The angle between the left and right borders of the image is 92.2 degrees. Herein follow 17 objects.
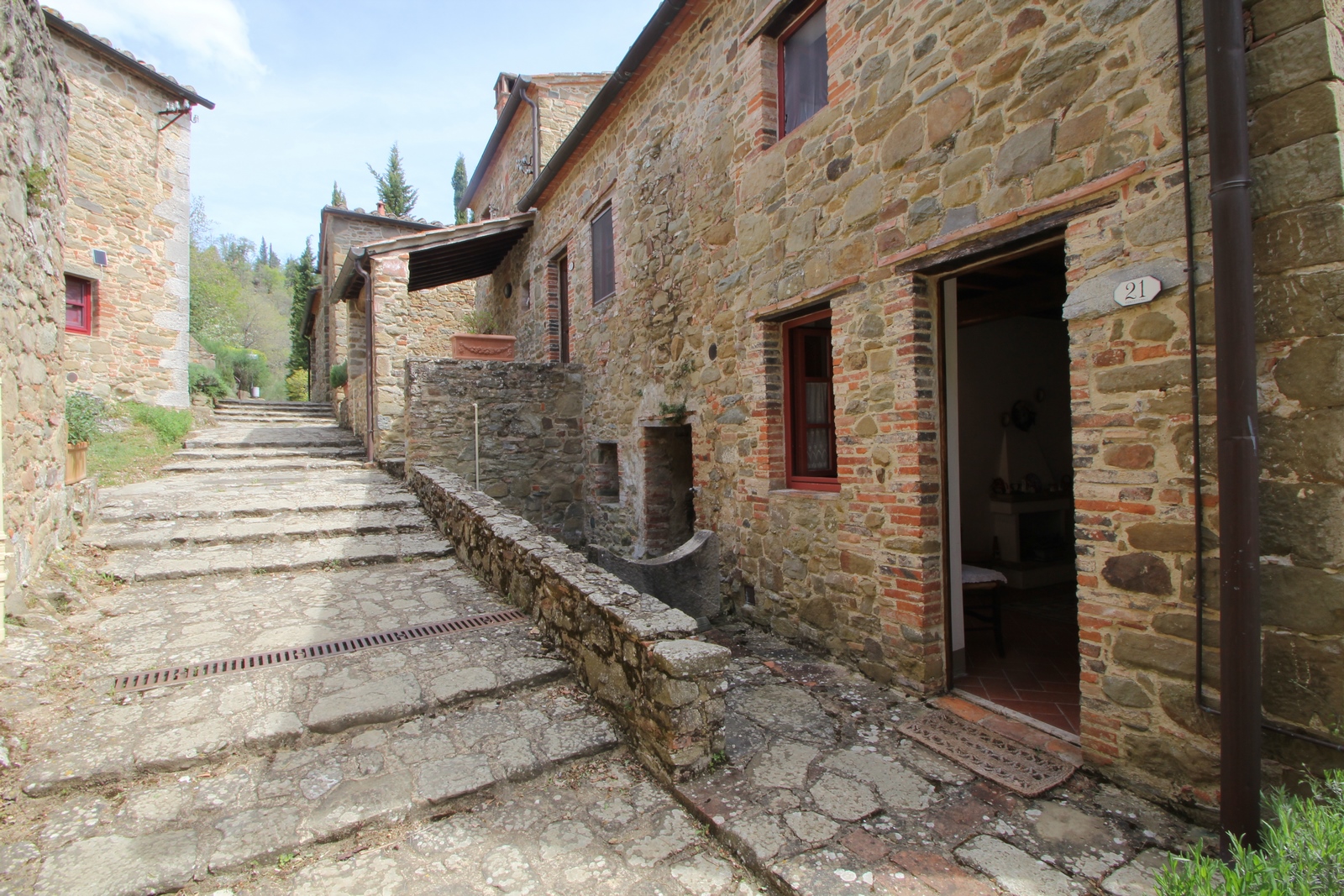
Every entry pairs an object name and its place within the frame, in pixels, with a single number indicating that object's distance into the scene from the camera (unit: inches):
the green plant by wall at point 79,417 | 226.5
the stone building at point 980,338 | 96.4
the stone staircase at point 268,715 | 93.7
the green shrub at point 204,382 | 518.9
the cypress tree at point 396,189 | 1181.7
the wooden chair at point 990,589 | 177.3
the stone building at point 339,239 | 645.3
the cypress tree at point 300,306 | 1043.3
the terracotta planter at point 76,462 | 206.1
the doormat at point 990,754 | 117.1
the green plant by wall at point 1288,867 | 67.6
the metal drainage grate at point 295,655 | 135.1
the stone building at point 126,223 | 405.7
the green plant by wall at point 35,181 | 155.9
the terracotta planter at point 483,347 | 409.7
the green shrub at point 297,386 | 977.5
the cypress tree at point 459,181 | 1221.1
